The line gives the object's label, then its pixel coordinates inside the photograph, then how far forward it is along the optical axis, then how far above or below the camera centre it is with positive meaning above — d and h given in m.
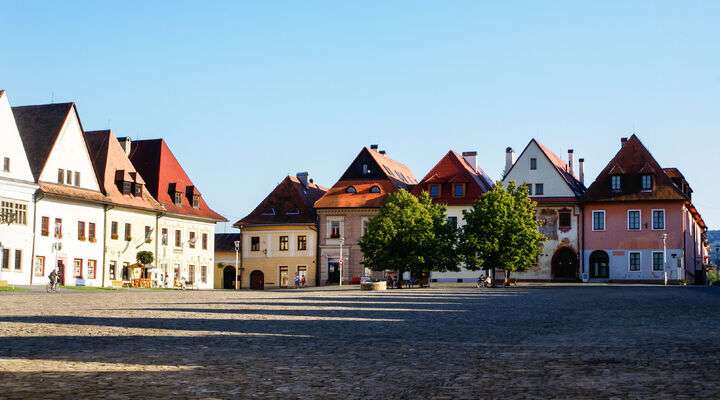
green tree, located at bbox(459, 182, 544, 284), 69.50 +1.80
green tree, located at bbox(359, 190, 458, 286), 70.12 +1.40
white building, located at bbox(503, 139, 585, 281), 82.12 +4.15
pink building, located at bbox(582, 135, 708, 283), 79.12 +3.39
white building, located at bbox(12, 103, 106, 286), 67.38 +4.48
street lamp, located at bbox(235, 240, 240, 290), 84.55 -0.75
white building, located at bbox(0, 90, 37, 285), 63.81 +3.73
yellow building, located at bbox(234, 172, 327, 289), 90.94 +2.07
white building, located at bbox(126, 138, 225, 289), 81.06 +3.66
